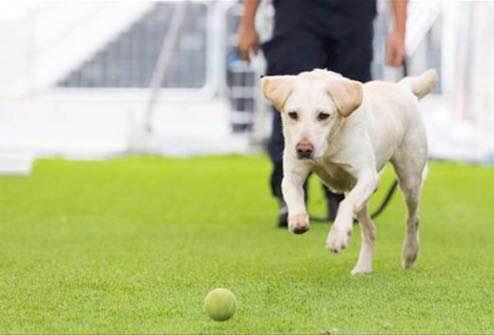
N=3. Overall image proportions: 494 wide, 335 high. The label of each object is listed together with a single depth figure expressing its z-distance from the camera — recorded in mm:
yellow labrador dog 9648
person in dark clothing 14219
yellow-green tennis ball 8141
